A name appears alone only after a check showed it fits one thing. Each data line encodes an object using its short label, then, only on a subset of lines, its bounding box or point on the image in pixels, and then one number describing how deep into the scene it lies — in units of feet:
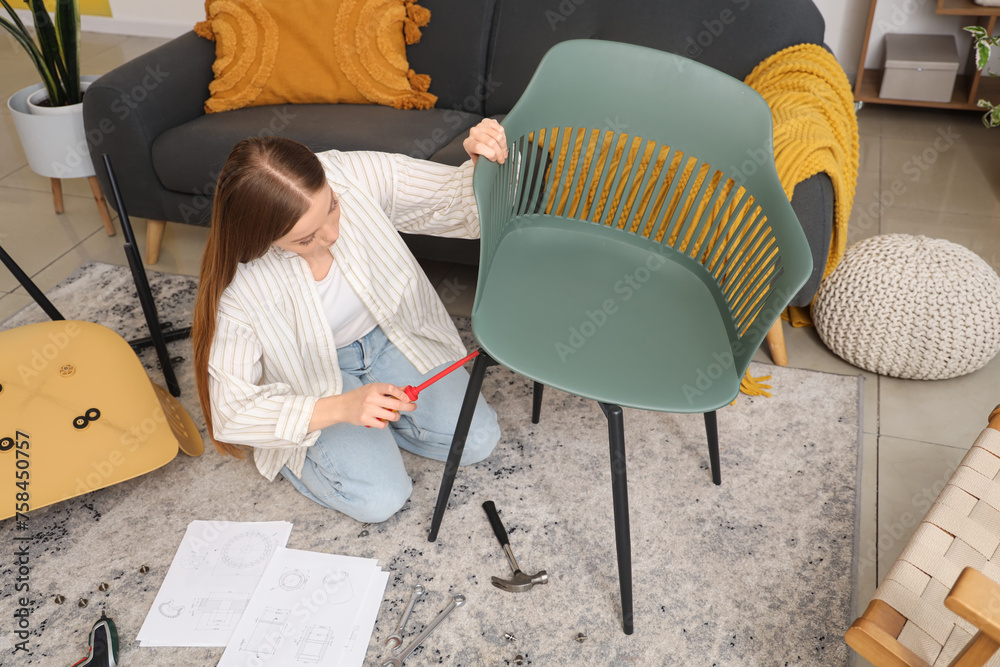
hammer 4.68
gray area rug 4.48
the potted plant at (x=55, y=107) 6.92
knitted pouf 5.64
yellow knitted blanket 5.29
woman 4.03
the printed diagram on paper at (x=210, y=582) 4.55
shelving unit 8.59
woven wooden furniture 3.38
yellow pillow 7.22
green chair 3.89
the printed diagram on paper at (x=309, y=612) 4.41
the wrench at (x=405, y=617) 4.45
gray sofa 6.63
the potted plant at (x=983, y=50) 7.76
